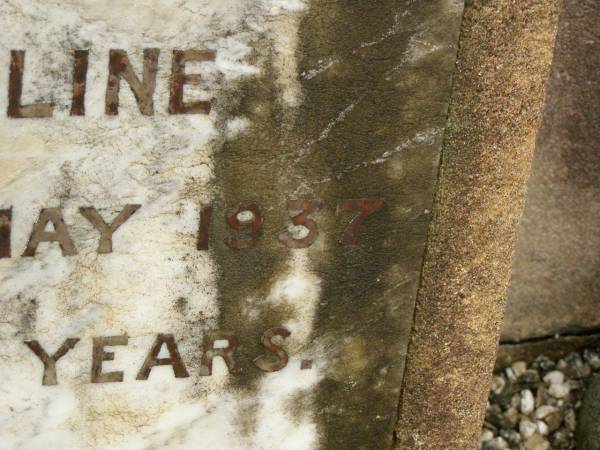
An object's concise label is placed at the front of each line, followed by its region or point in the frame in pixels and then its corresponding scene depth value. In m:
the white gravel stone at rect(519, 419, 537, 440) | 2.15
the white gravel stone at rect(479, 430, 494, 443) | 2.14
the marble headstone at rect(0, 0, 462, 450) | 1.22
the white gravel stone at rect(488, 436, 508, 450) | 2.11
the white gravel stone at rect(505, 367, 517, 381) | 2.23
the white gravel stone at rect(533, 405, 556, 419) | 2.18
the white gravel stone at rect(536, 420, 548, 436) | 2.17
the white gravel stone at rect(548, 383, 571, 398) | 2.21
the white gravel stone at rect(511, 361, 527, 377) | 2.24
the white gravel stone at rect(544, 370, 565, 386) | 2.23
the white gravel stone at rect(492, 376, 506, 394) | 2.21
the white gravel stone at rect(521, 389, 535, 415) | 2.19
